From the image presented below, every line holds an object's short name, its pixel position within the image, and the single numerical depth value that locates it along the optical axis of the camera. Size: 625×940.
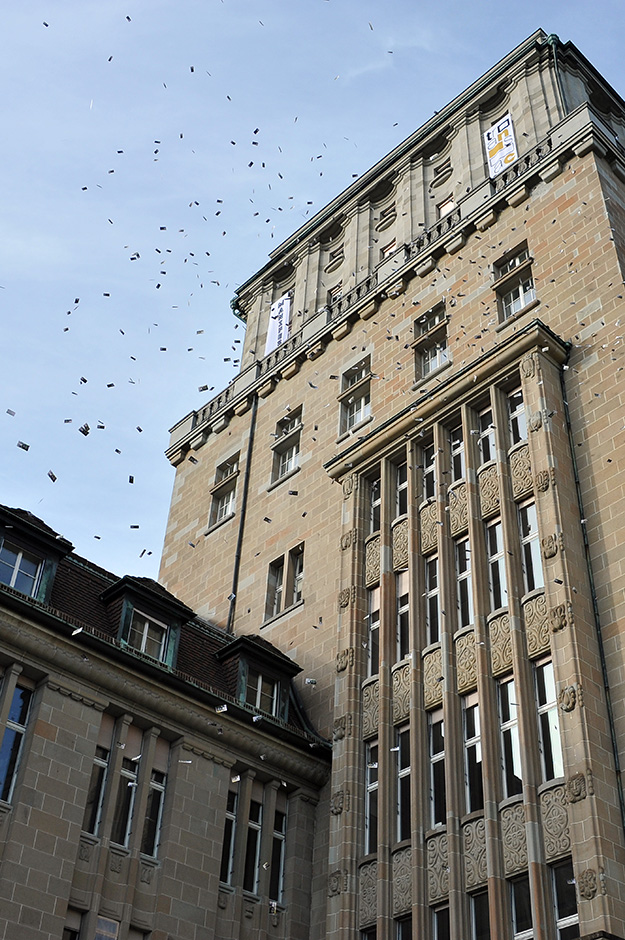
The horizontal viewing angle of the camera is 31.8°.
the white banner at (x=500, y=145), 40.62
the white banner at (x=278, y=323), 46.59
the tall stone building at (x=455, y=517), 22.72
